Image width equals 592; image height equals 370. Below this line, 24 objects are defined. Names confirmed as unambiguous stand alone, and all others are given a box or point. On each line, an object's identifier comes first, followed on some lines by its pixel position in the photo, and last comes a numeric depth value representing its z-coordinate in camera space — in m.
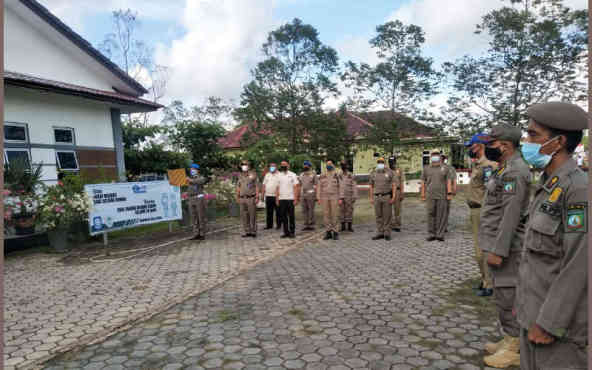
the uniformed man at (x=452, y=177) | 8.95
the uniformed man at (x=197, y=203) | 9.70
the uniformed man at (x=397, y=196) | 10.59
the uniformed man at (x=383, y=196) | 9.42
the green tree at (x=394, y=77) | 24.09
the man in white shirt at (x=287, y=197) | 10.14
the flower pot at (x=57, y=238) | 8.64
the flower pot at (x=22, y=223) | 8.55
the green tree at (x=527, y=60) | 18.62
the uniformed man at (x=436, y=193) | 8.77
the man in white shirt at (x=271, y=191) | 10.89
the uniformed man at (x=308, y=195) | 11.52
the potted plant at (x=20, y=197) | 8.36
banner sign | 8.88
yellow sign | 10.96
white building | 10.62
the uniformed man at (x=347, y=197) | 11.29
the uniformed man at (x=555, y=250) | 1.85
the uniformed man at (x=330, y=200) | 9.73
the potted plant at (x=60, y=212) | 8.48
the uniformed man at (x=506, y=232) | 3.18
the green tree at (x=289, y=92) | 21.53
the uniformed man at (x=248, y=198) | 10.17
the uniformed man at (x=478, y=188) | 5.10
